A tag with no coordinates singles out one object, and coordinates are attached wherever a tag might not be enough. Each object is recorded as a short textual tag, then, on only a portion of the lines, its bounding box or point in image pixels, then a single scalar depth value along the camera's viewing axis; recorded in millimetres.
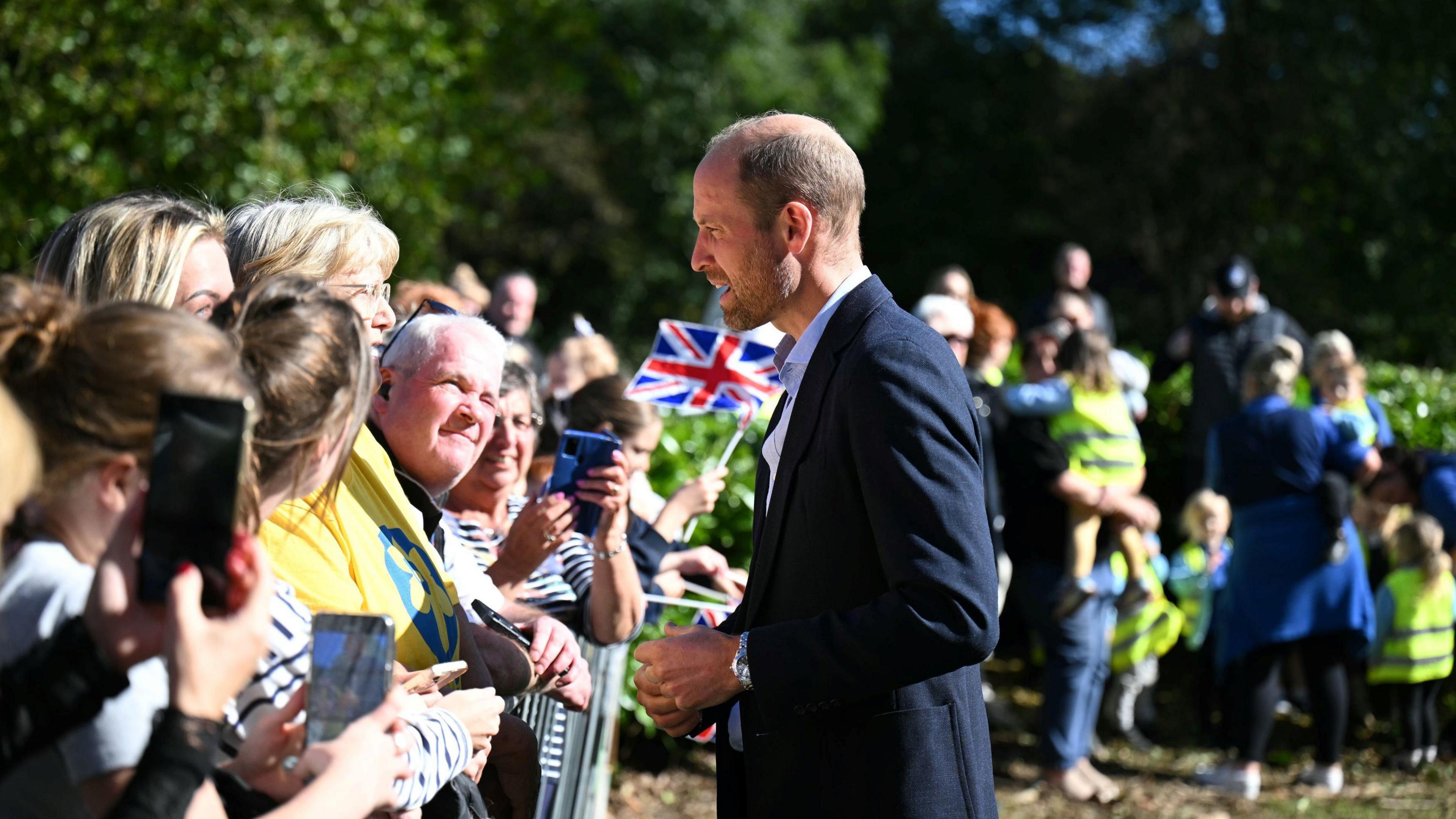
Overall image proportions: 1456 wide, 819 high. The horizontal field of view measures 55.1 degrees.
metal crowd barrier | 3740
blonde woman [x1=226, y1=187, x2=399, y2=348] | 2818
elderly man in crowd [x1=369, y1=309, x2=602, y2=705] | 3004
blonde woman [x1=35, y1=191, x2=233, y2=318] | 2420
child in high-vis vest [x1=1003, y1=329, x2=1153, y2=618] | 7160
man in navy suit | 2322
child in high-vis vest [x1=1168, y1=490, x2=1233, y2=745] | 8047
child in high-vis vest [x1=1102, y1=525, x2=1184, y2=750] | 7734
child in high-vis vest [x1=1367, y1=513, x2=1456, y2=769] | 7402
